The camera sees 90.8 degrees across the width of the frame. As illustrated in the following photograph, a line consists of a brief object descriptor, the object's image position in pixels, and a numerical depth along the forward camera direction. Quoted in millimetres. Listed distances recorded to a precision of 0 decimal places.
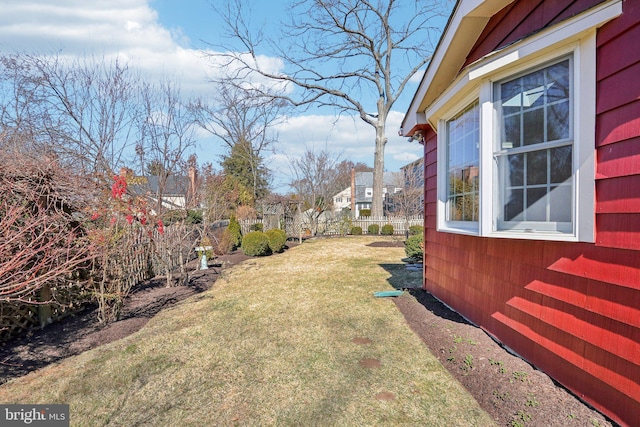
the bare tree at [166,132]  8812
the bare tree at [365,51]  16109
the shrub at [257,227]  14812
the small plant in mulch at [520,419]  2104
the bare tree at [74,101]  8289
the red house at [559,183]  1956
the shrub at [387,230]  18578
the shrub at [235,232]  12488
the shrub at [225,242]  11136
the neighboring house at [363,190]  43156
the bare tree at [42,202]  3354
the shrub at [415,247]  9047
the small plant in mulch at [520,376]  2541
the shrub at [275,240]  11808
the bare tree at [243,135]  20484
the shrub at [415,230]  14416
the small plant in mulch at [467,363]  2883
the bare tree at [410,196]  21453
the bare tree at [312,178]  17714
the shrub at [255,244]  11055
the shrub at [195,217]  12846
